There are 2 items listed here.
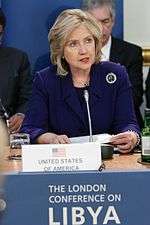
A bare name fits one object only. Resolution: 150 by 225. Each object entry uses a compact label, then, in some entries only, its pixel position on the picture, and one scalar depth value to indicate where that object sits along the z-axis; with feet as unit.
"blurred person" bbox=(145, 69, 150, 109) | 20.99
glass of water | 12.31
